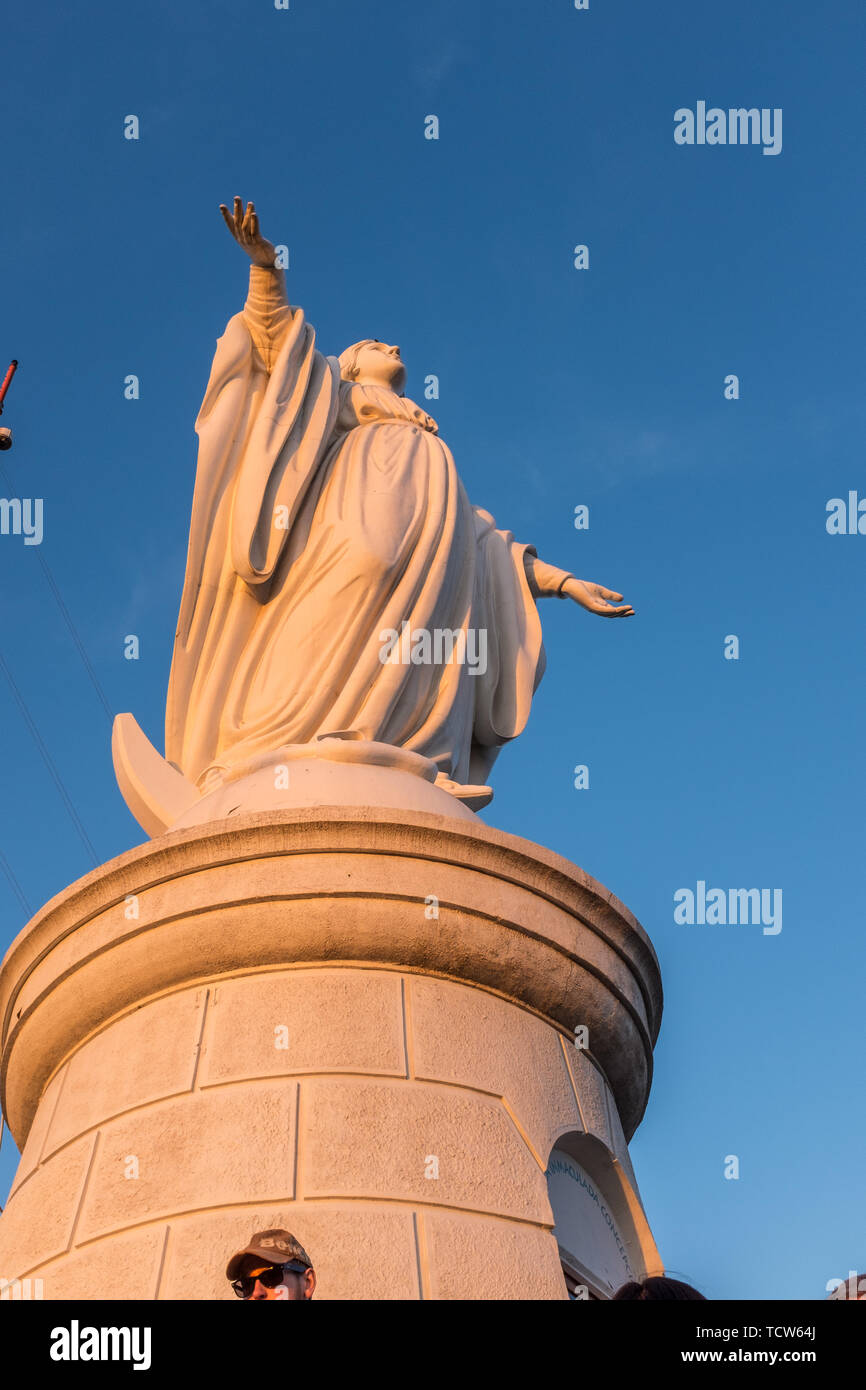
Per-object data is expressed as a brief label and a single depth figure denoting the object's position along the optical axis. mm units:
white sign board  6215
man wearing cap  3840
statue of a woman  8023
